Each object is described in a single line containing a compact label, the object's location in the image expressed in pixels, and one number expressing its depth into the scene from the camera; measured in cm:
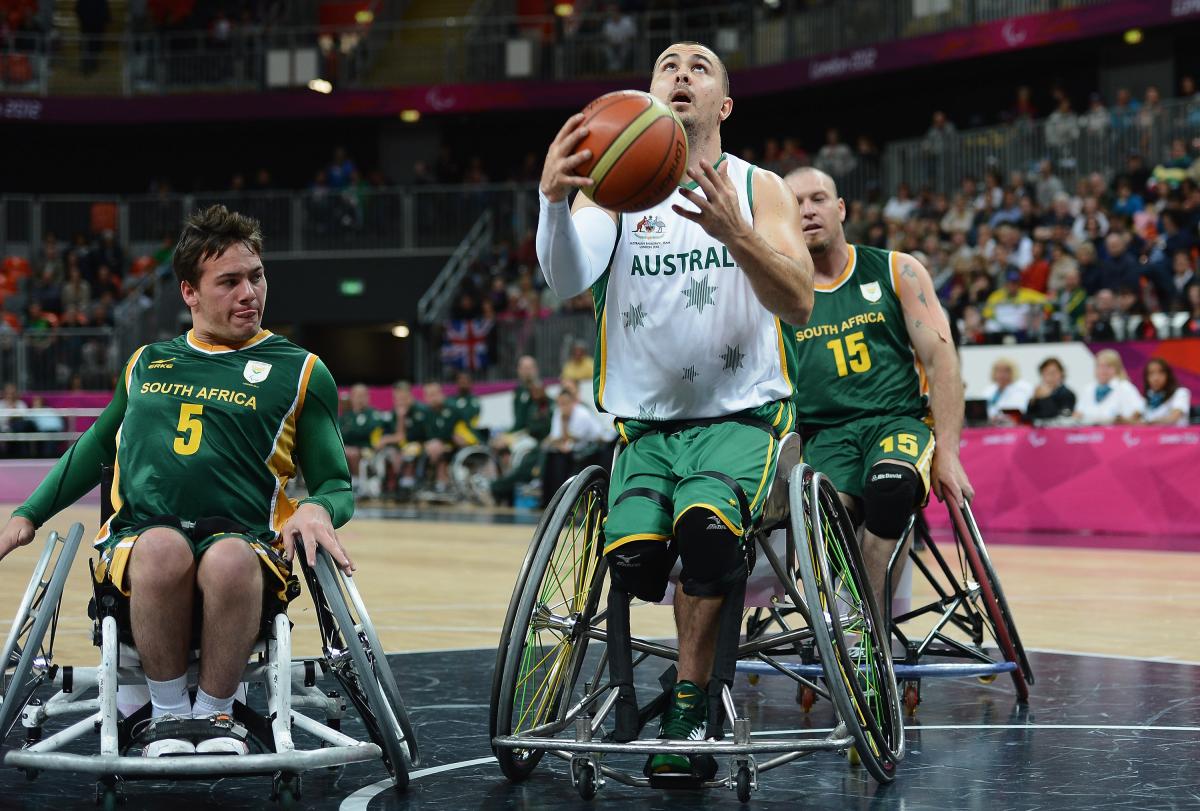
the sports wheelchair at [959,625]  545
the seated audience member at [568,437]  1805
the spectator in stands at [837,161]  2383
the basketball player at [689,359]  407
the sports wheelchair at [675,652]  389
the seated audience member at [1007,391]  1516
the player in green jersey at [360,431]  2156
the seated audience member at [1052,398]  1443
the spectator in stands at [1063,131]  2006
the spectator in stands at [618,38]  2783
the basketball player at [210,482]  390
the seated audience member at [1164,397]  1375
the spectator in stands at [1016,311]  1628
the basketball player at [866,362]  595
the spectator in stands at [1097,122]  1970
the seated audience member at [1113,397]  1423
